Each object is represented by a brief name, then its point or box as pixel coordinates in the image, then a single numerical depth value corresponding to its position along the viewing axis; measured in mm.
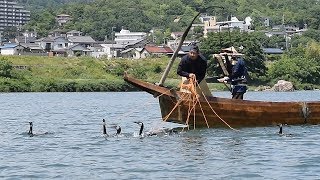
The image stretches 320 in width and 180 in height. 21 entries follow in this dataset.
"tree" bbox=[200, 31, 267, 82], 91750
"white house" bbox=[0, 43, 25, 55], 123825
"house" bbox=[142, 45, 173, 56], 125119
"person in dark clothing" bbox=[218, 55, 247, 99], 28875
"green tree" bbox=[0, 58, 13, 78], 90312
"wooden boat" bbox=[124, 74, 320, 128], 27688
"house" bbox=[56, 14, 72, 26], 185875
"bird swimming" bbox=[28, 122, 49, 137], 28409
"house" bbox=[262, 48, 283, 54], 128750
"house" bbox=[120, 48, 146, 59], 128825
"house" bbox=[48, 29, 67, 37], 159875
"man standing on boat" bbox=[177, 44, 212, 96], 27483
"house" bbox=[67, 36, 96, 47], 143188
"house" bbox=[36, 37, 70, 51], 139375
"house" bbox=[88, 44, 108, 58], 138838
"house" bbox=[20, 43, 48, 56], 120125
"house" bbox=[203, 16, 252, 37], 173225
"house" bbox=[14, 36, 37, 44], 143975
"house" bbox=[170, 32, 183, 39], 168175
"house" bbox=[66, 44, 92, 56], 132088
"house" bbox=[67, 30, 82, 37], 162462
